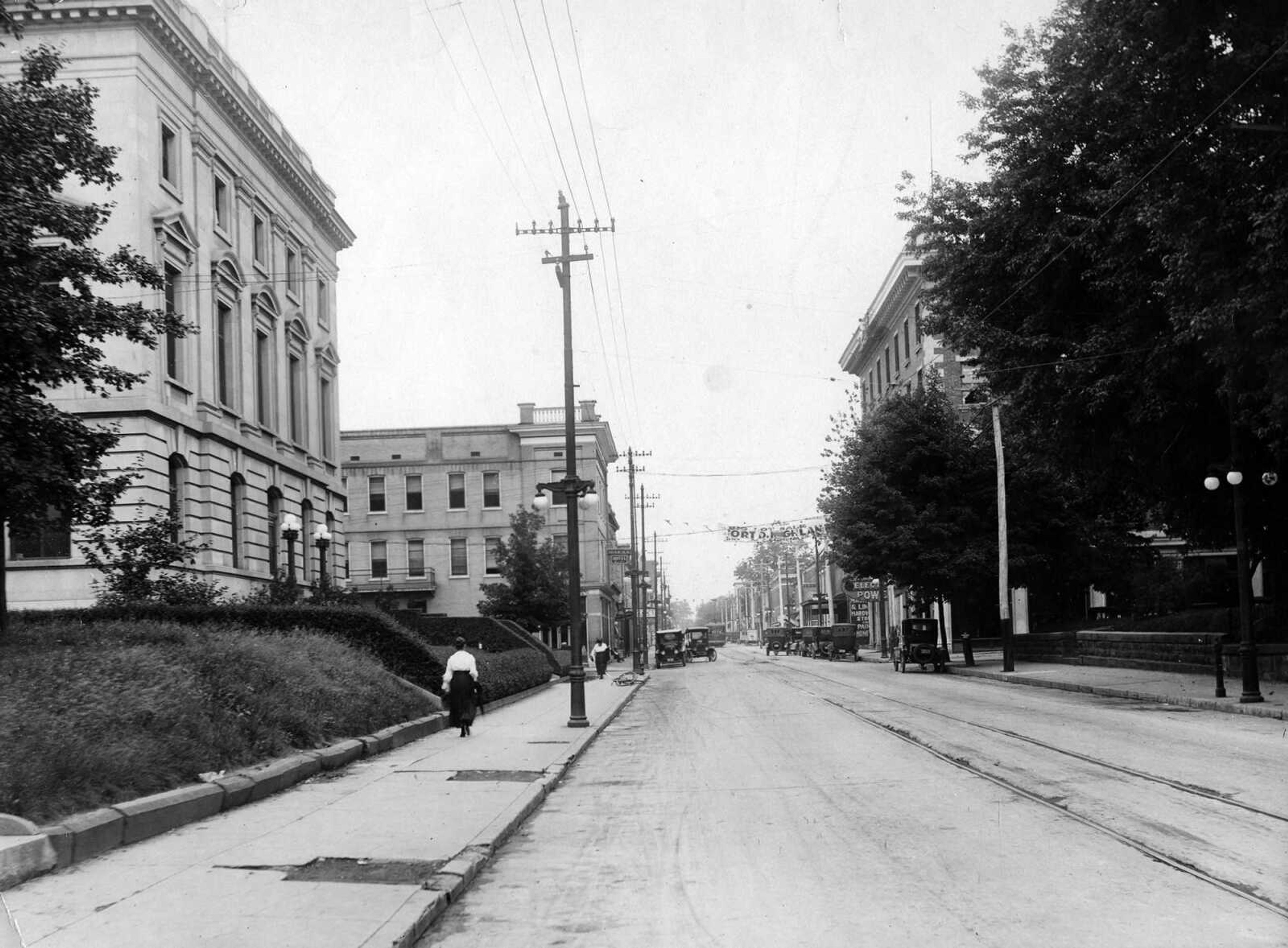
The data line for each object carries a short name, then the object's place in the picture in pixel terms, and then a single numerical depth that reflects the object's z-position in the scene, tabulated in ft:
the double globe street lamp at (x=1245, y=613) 66.08
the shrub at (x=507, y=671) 81.05
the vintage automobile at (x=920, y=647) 132.05
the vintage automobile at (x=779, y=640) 275.59
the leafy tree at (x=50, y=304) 49.01
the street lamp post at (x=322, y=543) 101.55
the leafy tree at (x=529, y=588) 158.61
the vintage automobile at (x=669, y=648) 205.67
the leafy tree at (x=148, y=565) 80.18
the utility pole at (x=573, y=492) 64.54
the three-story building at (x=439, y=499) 220.43
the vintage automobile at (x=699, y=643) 245.04
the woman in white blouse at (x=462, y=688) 59.26
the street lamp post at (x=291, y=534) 96.43
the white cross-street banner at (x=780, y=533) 230.07
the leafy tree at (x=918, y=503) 136.05
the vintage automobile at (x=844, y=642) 198.39
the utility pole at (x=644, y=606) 192.03
